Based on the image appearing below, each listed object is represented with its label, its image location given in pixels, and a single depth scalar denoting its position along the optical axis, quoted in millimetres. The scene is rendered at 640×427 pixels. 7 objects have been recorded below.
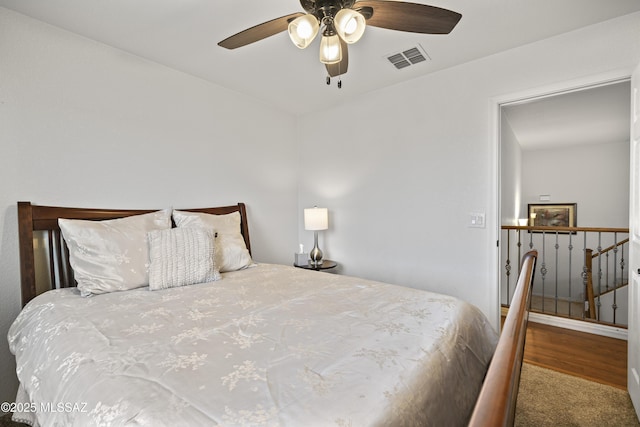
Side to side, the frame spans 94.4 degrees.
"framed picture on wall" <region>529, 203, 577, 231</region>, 5871
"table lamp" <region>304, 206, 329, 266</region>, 3197
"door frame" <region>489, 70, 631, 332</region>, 2088
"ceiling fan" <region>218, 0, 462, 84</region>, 1277
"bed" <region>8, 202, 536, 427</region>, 733
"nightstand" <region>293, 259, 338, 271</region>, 3066
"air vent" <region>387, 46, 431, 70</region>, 2293
